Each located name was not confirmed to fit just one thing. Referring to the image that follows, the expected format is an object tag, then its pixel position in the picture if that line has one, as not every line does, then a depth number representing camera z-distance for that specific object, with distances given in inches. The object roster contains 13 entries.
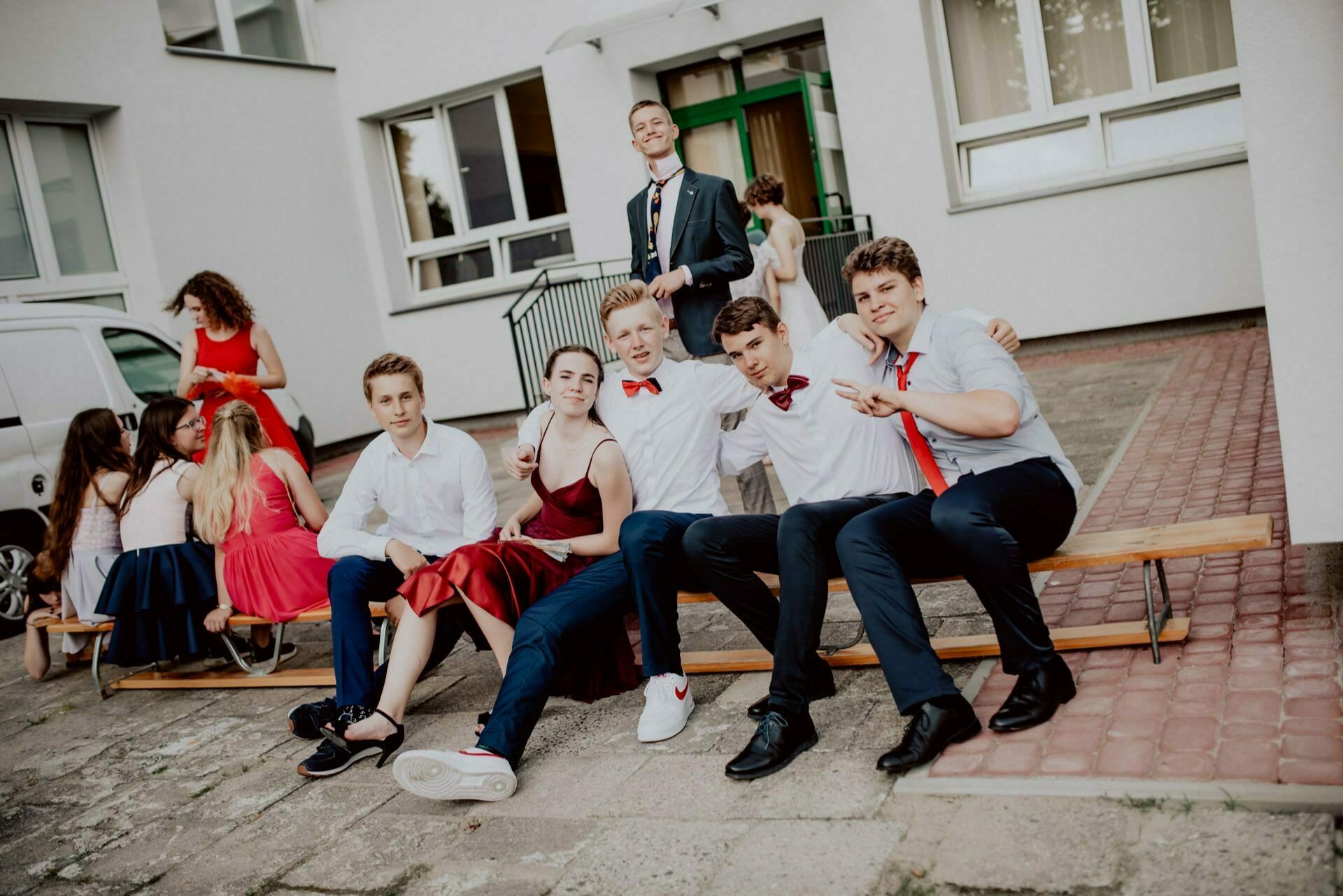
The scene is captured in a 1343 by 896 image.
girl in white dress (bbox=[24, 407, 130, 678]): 221.8
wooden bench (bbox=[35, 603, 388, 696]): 200.4
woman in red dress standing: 250.1
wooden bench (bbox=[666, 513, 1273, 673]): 133.0
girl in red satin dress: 157.8
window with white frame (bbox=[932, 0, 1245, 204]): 393.1
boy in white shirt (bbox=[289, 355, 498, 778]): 169.6
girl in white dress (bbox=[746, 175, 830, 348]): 317.4
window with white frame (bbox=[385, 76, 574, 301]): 516.1
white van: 279.4
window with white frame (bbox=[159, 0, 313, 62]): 496.1
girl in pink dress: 196.9
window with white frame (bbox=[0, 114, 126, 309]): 438.0
